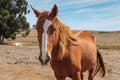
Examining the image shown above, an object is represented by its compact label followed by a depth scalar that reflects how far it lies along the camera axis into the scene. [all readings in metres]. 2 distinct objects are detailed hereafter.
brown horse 2.91
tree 25.96
